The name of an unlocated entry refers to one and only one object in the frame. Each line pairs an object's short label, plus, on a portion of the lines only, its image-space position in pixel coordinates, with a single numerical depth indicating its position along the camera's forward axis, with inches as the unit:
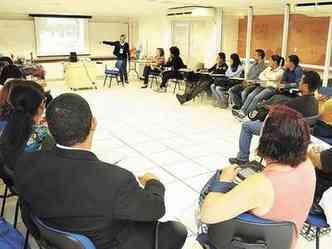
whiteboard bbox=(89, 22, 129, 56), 462.9
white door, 388.5
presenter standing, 395.5
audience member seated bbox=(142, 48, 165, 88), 379.2
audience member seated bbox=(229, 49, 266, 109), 265.4
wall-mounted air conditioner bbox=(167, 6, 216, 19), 335.3
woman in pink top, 55.4
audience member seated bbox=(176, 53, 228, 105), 293.9
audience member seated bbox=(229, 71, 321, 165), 137.6
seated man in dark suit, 52.4
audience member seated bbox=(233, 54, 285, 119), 238.1
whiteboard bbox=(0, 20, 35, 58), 408.8
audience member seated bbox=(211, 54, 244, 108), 280.4
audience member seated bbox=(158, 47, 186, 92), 349.1
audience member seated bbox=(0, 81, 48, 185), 92.7
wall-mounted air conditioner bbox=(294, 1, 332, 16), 255.0
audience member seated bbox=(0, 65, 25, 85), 189.3
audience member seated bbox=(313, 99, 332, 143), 110.9
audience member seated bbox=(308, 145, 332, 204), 83.4
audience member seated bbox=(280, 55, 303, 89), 234.7
